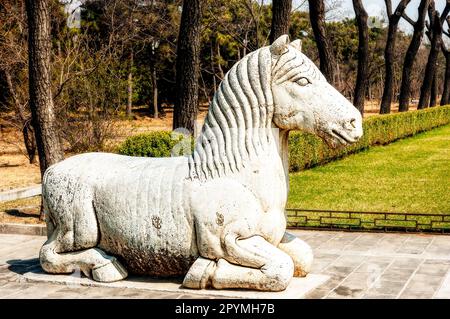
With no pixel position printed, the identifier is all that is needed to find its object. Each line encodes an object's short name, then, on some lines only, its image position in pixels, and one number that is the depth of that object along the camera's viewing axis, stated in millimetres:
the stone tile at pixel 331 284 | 6496
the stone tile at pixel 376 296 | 6191
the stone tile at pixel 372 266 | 7301
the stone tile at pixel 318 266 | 7288
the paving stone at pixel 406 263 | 7473
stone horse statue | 6094
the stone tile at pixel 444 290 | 6271
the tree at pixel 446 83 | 47041
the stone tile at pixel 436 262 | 7609
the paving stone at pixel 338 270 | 7191
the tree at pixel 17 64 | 17922
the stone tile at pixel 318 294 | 6153
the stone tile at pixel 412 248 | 8292
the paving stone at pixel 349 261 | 7552
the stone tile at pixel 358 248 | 8430
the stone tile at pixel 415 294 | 6230
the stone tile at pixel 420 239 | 8945
